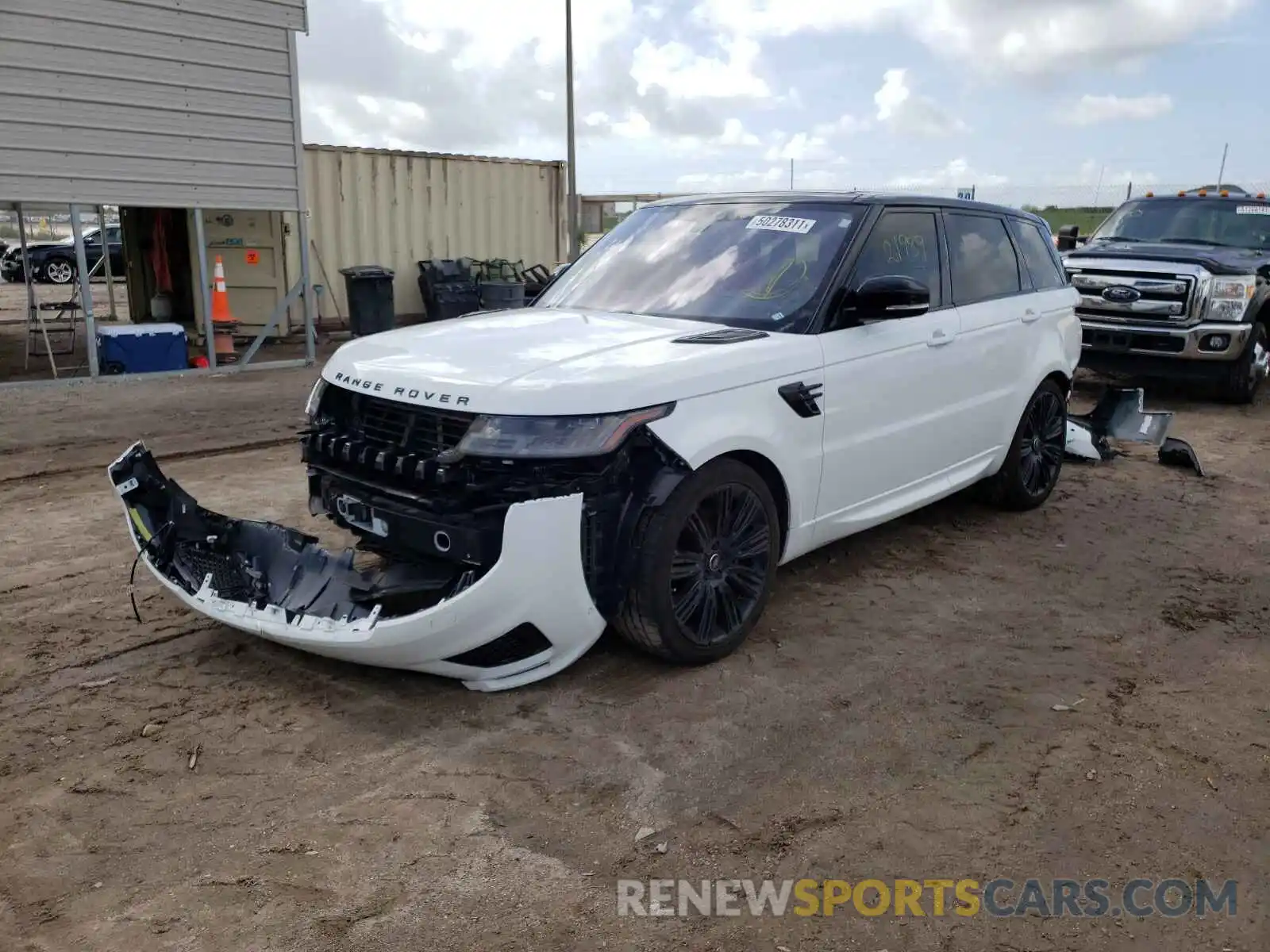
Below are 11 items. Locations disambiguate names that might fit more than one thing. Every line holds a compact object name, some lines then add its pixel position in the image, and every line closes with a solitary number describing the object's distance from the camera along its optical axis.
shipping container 15.45
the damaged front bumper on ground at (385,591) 3.50
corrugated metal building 10.33
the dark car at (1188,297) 10.07
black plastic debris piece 7.86
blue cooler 11.27
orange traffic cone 12.94
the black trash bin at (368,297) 14.88
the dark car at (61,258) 23.89
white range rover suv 3.56
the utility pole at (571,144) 17.62
